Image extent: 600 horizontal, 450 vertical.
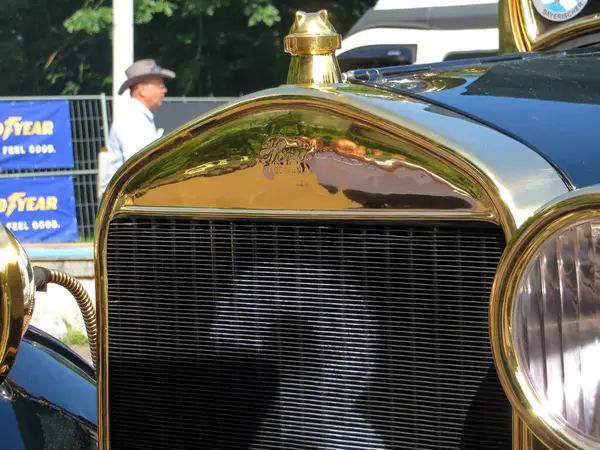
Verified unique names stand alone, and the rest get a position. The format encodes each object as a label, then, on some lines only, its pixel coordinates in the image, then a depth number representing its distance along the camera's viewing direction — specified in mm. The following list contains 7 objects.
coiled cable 2387
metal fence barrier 10266
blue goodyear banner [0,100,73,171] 10141
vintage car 1466
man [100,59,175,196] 5949
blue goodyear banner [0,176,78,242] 10047
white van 7207
